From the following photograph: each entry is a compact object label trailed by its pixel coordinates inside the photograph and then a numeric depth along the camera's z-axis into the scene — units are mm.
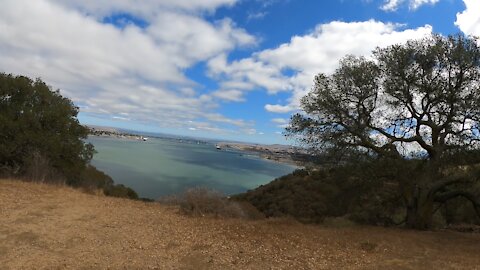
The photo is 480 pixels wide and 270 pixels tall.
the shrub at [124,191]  32056
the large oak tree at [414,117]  12945
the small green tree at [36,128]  20875
